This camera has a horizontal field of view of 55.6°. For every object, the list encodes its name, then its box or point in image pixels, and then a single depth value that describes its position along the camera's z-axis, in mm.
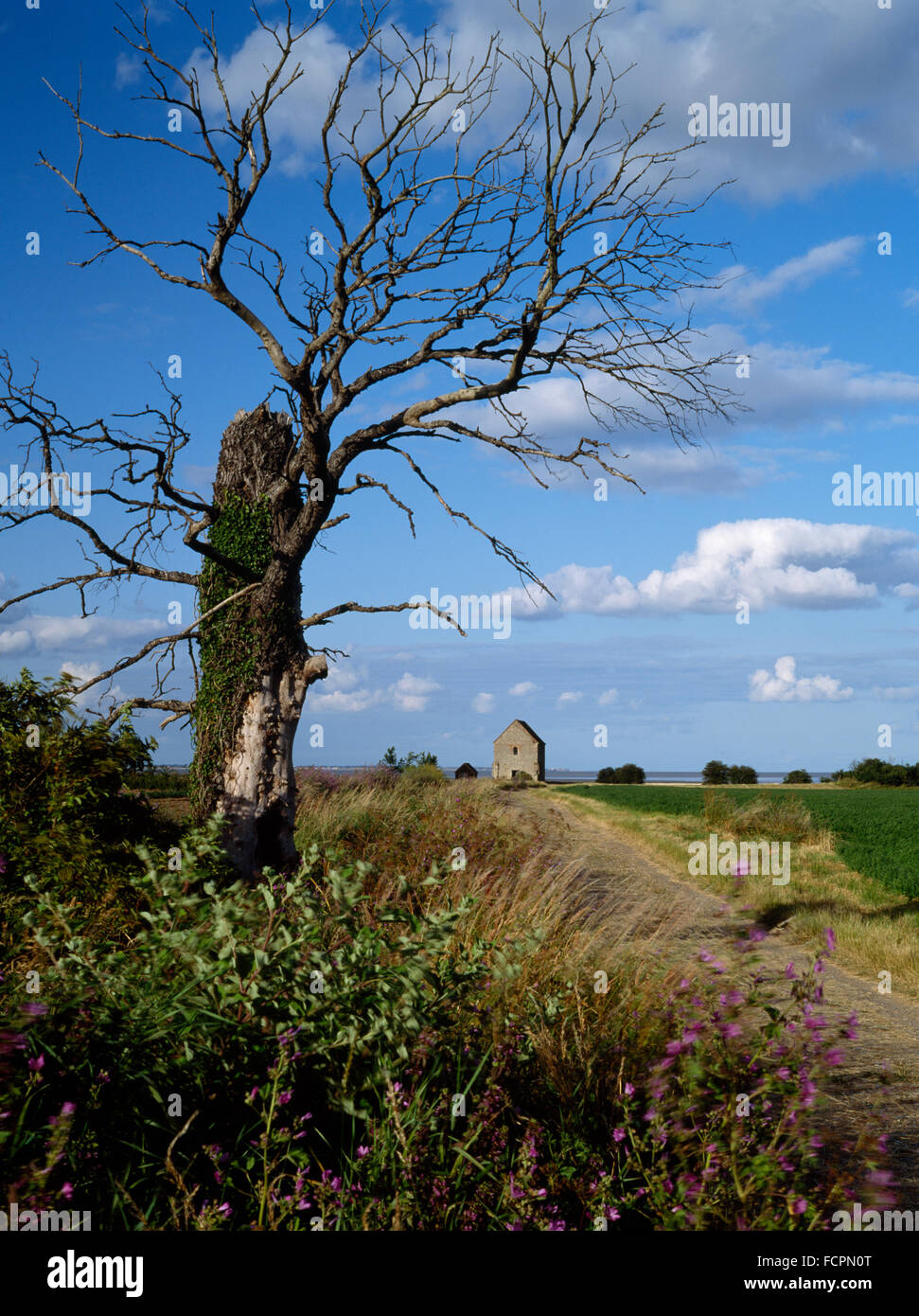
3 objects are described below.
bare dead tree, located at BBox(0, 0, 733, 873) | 9508
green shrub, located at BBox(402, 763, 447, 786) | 30453
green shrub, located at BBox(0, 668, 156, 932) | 6438
